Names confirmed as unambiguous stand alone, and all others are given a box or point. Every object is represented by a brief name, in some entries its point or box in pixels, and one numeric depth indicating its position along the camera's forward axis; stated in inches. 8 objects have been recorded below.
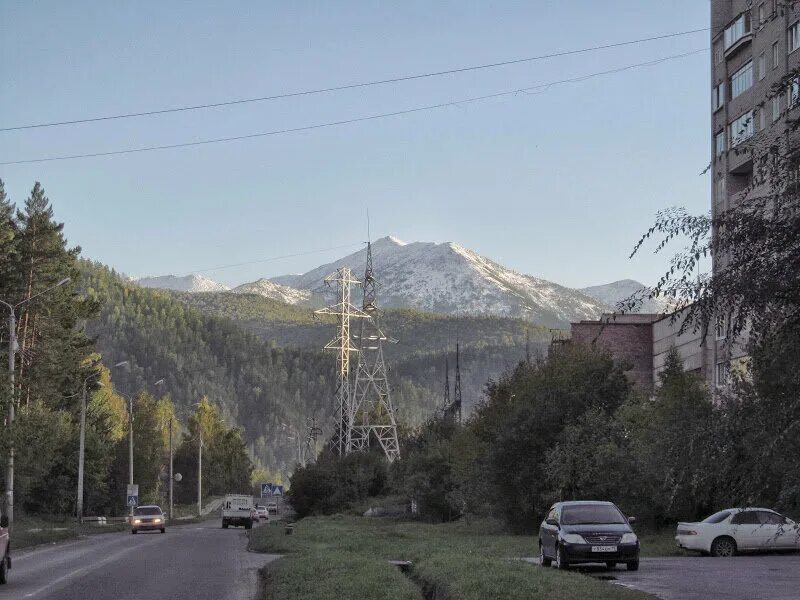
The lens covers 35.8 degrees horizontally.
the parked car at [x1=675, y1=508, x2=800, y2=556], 1411.2
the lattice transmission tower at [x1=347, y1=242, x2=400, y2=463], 4320.9
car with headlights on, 2719.0
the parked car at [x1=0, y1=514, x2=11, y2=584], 1006.4
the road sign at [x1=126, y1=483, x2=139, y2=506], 3231.1
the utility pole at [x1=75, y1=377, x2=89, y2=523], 2767.0
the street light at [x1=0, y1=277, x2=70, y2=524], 1843.3
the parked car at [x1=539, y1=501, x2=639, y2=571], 1152.2
